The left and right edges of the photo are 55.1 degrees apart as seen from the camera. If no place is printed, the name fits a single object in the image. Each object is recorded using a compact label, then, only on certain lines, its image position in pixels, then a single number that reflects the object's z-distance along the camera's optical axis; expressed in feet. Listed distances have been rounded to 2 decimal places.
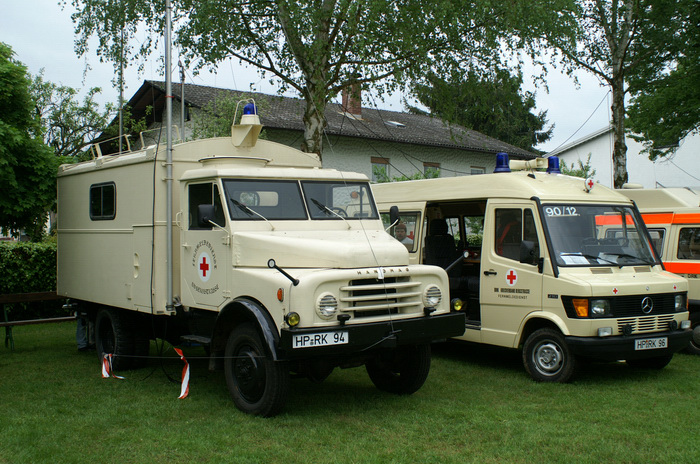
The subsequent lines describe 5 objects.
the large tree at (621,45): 61.82
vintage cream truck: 20.70
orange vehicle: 32.68
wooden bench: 34.81
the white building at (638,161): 109.19
